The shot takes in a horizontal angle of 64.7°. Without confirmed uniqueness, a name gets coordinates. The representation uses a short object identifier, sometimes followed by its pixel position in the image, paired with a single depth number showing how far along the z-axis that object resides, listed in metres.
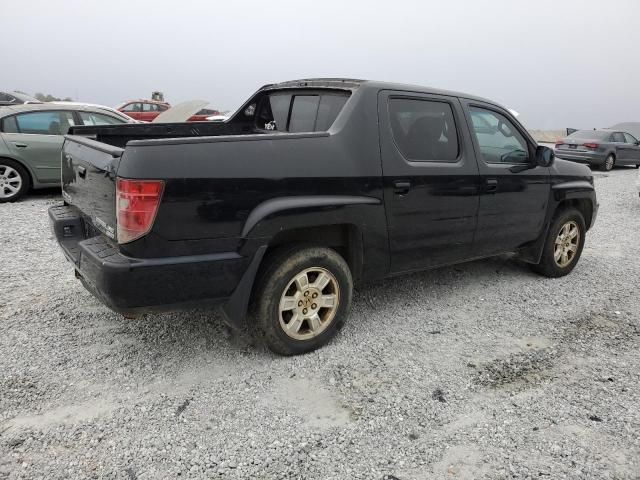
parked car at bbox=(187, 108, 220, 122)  20.00
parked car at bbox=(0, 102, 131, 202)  7.71
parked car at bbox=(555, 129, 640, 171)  16.58
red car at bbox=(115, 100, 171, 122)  21.73
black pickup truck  2.73
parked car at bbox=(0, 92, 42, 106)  18.31
